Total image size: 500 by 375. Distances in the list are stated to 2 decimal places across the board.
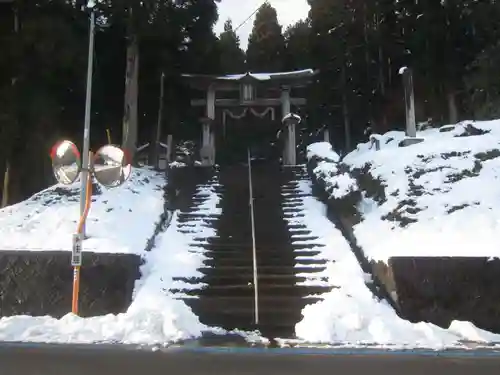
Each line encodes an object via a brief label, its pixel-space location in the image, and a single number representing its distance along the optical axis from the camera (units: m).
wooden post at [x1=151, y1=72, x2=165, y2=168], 22.58
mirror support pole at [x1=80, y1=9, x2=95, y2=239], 8.91
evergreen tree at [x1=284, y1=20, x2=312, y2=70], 31.20
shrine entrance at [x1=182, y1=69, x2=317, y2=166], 20.25
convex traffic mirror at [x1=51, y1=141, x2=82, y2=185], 8.59
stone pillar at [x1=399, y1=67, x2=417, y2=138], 14.59
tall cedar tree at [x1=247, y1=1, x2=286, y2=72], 38.28
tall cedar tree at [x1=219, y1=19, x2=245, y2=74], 38.47
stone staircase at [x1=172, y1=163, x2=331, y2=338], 8.55
